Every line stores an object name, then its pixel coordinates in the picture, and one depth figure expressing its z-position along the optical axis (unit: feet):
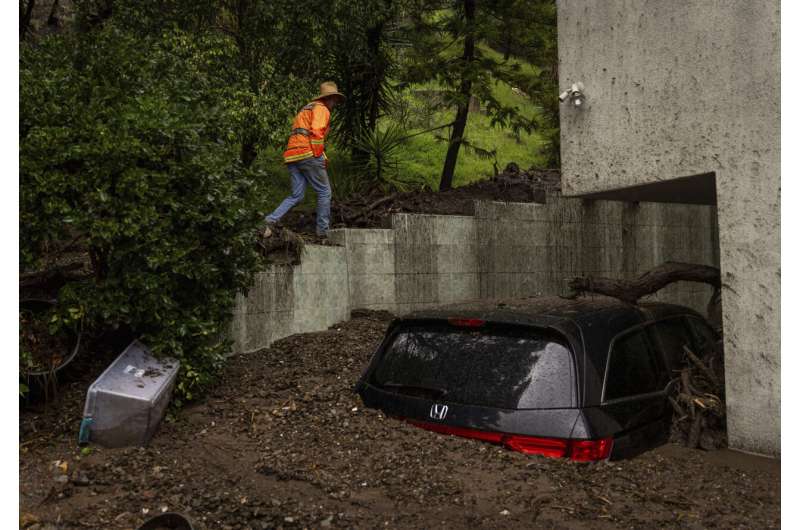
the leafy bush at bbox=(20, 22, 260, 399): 18.25
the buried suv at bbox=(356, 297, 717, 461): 14.15
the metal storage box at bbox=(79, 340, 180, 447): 17.12
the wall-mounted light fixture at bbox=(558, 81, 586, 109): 23.44
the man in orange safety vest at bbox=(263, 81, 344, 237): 30.37
